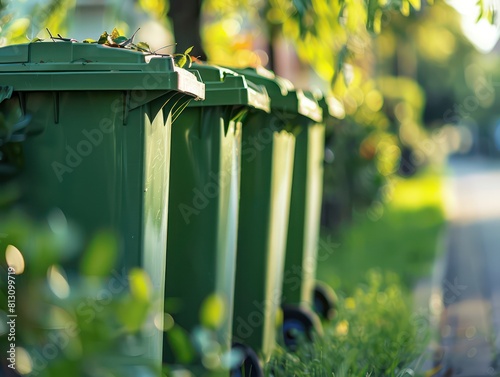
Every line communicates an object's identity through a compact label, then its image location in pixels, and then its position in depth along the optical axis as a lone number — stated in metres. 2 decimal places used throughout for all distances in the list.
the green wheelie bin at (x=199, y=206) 8.55
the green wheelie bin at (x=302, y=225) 12.30
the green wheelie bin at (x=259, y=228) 10.19
